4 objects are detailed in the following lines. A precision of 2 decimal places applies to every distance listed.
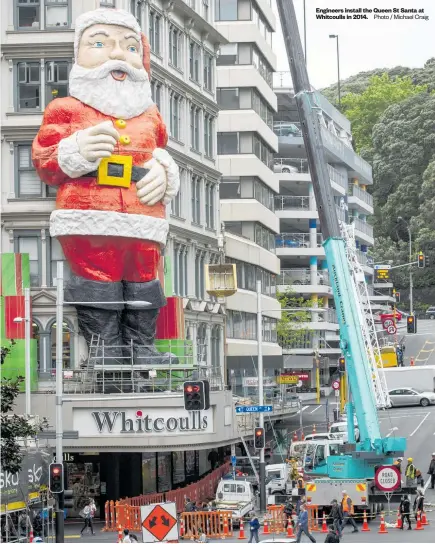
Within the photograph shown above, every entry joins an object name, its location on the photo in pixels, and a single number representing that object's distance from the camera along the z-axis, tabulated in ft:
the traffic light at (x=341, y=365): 270.67
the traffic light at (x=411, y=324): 328.17
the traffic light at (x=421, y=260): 326.34
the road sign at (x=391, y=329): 380.37
